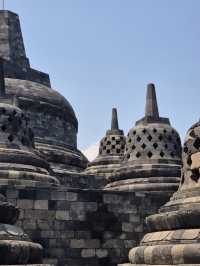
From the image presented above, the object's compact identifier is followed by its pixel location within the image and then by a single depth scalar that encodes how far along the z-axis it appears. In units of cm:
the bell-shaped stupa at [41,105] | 2058
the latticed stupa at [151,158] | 1387
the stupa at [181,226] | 562
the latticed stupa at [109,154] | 2000
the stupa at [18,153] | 1159
